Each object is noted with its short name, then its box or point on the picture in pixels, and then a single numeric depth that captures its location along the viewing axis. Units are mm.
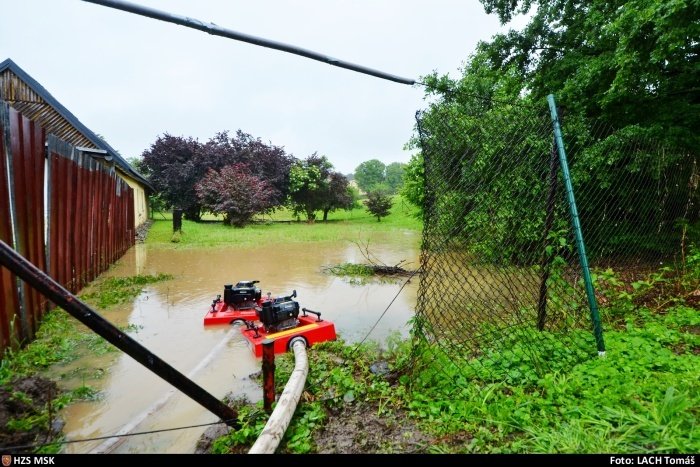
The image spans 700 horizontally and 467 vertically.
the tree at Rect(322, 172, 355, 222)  25281
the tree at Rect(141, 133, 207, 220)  23234
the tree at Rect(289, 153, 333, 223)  24766
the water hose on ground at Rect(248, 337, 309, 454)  1985
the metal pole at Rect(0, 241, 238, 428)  1664
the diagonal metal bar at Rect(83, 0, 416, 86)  1633
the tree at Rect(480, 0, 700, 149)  4660
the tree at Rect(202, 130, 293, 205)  24156
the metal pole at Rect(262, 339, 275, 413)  2487
